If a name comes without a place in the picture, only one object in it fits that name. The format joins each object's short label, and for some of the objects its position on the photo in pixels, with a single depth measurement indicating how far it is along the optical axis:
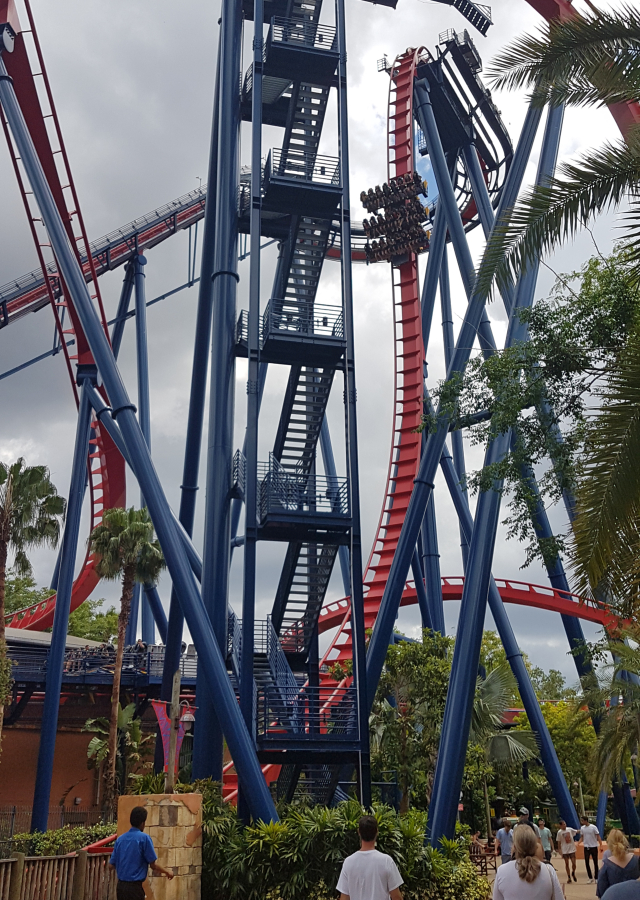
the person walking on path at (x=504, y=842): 13.11
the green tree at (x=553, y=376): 11.14
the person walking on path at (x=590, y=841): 14.52
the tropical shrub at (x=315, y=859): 9.83
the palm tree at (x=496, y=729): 19.69
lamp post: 10.37
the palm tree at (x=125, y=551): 22.98
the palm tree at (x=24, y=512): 21.50
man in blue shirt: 6.35
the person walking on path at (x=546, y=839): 14.96
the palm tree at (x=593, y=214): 6.54
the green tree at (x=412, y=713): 18.38
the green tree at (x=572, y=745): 35.12
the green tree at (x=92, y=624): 45.34
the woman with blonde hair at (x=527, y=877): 4.30
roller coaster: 13.42
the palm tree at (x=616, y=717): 19.30
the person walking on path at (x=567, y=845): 15.08
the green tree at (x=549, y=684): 50.84
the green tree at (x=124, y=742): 24.00
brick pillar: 9.77
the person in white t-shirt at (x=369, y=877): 4.70
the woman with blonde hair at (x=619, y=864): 5.58
